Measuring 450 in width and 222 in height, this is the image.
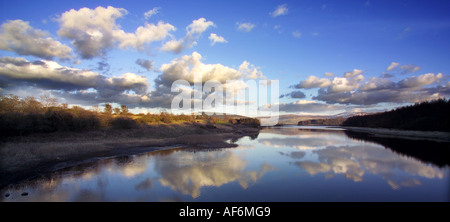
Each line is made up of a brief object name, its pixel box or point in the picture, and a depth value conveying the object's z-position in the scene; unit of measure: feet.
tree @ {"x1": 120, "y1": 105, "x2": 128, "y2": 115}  296.05
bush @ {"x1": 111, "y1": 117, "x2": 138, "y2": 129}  155.99
